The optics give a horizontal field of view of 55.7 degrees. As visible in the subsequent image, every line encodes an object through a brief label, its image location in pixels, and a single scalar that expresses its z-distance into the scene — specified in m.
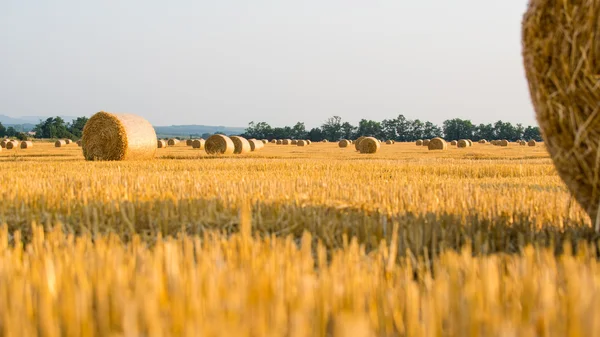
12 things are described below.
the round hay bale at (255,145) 33.97
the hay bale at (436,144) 37.66
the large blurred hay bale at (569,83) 3.63
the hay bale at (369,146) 31.93
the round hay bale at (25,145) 38.91
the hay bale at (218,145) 26.20
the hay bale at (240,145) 28.52
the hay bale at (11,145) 38.19
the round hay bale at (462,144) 47.42
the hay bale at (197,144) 38.59
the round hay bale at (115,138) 16.95
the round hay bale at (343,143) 46.66
